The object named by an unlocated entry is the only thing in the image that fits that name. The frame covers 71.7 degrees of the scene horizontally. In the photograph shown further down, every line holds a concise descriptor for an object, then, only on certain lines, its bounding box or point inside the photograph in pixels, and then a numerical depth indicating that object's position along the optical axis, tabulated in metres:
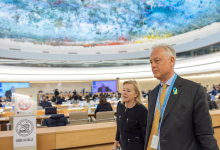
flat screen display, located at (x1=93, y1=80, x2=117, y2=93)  19.88
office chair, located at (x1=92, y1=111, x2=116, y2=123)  5.41
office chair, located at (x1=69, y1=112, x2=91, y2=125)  5.23
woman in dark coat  1.79
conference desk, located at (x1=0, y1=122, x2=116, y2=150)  2.22
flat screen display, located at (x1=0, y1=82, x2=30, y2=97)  15.70
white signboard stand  2.13
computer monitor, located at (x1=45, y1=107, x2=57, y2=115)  6.40
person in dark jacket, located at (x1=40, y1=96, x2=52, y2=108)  8.38
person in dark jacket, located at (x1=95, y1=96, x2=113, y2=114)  6.09
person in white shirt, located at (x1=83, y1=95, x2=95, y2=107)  8.08
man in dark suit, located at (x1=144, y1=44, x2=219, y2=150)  1.12
